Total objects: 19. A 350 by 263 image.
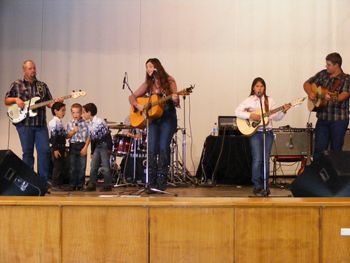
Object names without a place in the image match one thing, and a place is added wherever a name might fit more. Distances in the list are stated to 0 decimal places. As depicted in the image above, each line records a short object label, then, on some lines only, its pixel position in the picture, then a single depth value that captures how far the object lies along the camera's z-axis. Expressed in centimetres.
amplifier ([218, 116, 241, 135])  851
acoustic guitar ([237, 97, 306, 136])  609
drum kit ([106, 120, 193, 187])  837
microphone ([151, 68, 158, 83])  602
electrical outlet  274
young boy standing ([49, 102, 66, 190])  782
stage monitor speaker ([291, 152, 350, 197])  310
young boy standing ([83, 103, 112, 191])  734
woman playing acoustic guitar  593
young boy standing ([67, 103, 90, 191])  748
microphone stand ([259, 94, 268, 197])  594
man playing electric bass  617
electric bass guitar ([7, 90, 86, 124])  616
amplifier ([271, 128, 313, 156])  809
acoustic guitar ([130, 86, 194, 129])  584
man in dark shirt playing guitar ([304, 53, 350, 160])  602
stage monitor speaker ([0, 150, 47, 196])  354
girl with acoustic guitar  615
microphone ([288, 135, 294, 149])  815
